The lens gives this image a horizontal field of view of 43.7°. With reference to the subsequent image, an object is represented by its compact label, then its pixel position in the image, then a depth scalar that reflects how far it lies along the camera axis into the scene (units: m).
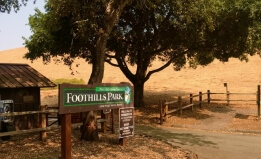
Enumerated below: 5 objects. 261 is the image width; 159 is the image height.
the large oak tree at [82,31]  9.67
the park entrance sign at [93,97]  6.85
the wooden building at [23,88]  11.25
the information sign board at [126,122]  9.01
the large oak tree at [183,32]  14.92
